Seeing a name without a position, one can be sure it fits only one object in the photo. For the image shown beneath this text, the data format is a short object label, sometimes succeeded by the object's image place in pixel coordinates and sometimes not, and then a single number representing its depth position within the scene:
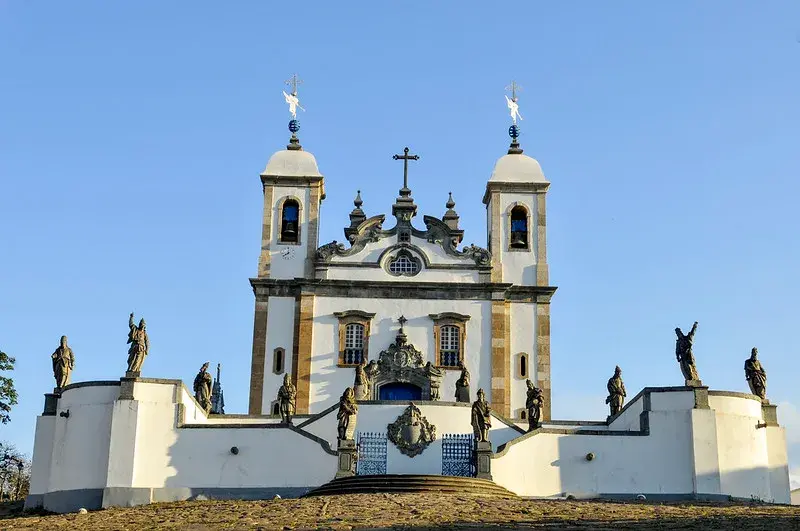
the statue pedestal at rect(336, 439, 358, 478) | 29.36
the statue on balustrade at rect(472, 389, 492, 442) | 30.14
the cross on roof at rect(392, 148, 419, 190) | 43.72
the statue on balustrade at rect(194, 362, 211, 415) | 35.25
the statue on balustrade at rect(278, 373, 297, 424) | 34.12
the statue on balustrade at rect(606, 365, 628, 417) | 36.34
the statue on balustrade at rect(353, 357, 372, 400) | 36.33
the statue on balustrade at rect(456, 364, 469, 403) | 36.62
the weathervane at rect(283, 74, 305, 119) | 45.84
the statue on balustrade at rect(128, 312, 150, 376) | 32.44
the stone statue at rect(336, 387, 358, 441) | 30.25
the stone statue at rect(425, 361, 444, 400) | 39.19
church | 31.53
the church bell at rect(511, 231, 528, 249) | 42.72
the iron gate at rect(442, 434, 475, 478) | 31.44
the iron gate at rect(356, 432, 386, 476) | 31.45
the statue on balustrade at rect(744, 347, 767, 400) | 34.62
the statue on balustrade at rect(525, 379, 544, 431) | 33.81
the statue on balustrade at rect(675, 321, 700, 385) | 32.94
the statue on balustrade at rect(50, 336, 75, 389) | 34.44
